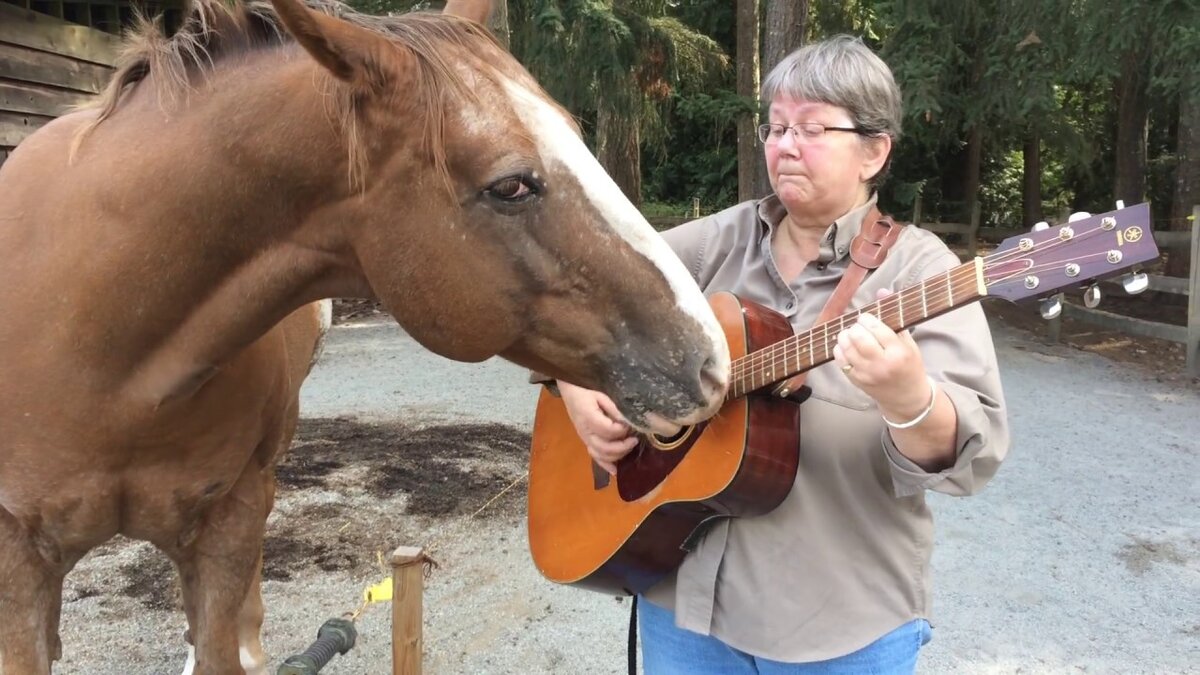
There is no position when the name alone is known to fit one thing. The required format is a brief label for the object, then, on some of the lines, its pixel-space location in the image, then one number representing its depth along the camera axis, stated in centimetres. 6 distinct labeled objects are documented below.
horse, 133
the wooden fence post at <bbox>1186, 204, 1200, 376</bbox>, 727
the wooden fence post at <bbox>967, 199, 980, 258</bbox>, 1256
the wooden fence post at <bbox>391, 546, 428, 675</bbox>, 214
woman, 152
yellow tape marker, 254
